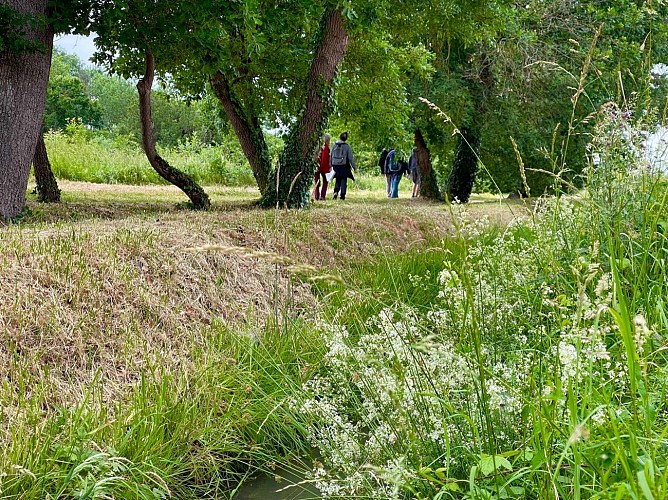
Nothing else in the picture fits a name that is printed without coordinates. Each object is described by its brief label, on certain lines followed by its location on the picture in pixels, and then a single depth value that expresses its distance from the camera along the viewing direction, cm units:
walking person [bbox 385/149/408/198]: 2122
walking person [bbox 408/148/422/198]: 2323
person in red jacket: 1689
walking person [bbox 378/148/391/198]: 2166
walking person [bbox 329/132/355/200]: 1745
